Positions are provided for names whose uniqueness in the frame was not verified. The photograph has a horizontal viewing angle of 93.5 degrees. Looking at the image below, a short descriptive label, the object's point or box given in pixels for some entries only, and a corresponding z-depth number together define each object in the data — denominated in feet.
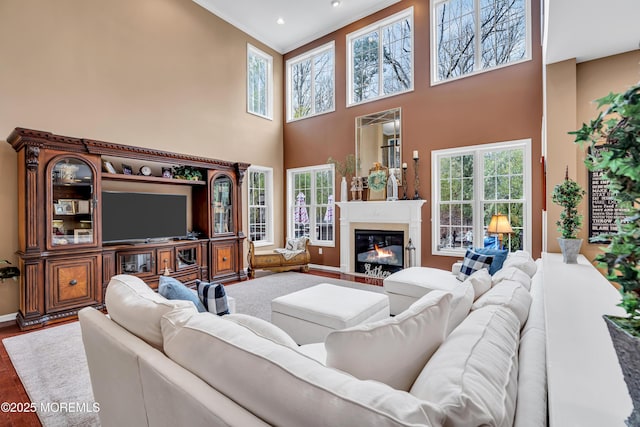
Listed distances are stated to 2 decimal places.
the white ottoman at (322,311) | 7.91
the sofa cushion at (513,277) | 6.14
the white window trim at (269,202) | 22.35
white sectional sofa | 2.25
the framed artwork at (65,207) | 11.73
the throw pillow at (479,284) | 5.57
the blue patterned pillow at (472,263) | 10.07
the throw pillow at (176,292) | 5.59
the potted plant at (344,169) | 19.51
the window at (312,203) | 21.21
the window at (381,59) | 17.88
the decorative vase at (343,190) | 19.44
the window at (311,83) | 21.20
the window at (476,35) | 14.67
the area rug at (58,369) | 6.27
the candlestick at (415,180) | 17.06
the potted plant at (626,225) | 1.80
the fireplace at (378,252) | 17.66
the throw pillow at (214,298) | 5.96
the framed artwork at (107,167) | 13.39
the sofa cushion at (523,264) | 7.67
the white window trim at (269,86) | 22.44
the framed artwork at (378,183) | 18.03
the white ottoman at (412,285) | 10.27
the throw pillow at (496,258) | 9.87
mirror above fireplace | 17.97
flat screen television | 13.50
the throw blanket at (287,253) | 19.13
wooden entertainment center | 10.89
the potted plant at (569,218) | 8.84
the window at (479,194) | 14.57
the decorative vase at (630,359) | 1.95
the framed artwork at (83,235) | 12.08
